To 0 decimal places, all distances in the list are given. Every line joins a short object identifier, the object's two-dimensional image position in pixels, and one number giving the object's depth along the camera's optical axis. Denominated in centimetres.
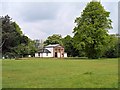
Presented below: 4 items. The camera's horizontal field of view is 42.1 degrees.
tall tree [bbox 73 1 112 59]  2982
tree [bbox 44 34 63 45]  5541
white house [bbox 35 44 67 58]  5019
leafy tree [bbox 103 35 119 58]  3154
